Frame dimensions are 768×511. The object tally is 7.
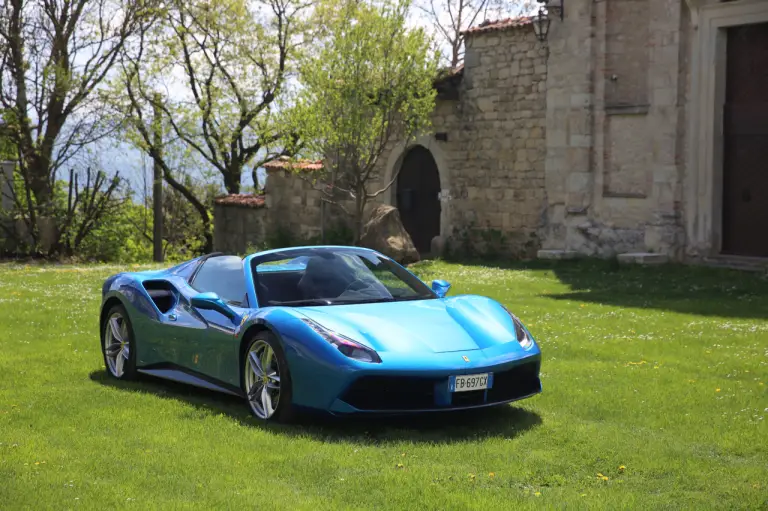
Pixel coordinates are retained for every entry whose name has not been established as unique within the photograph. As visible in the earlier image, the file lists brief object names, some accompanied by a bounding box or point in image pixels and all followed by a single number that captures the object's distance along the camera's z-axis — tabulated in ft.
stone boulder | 74.28
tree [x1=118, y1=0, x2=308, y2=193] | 113.19
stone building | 64.08
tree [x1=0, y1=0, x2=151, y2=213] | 101.09
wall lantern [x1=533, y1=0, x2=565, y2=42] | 72.18
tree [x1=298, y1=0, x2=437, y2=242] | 71.87
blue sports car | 22.36
